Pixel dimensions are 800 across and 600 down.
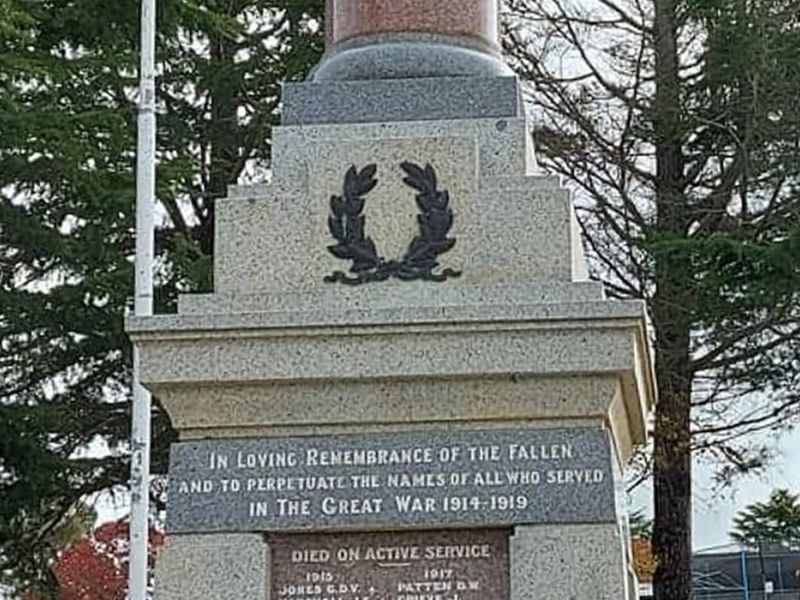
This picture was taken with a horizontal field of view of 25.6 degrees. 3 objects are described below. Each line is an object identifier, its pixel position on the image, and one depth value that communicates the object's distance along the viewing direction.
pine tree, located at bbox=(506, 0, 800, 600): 16.06
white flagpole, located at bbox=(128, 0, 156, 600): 13.85
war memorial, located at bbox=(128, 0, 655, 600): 5.73
